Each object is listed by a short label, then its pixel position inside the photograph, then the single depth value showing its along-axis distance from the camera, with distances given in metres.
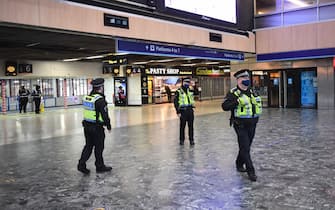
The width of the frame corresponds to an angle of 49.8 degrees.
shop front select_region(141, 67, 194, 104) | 26.52
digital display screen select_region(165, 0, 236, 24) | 12.66
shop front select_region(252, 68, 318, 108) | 17.95
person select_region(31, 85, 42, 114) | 20.98
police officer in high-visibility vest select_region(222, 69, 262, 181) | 5.20
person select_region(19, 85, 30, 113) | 20.75
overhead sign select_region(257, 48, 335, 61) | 15.41
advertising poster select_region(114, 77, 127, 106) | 26.36
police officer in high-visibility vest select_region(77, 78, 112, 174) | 5.81
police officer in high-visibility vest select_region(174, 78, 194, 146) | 8.33
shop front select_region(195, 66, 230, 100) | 32.00
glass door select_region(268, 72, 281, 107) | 18.81
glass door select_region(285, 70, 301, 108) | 18.30
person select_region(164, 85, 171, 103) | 28.36
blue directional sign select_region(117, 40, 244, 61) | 10.80
